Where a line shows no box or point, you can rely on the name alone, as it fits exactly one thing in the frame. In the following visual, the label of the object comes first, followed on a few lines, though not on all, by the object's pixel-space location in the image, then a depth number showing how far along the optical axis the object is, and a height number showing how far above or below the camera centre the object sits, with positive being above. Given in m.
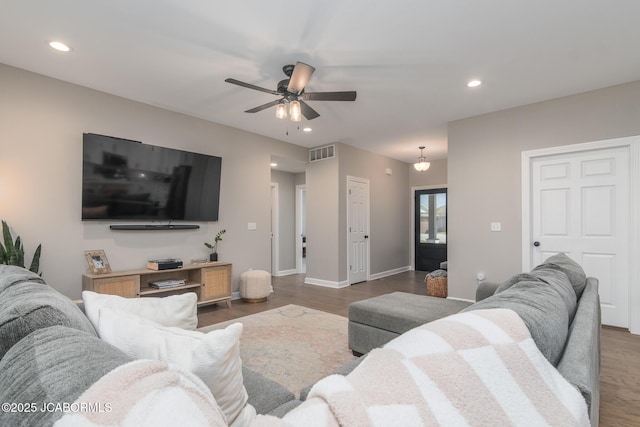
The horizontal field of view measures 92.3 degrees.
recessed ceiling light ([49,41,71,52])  2.52 +1.43
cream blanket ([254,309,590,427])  0.47 -0.29
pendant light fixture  5.84 +1.00
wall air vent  5.57 +1.21
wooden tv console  3.14 -0.75
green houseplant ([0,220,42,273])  2.67 -0.30
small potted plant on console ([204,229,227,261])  4.24 -0.40
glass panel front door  7.10 -0.24
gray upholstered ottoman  2.29 -0.75
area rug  2.34 -1.18
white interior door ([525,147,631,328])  3.30 +0.03
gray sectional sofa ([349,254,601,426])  0.80 -0.37
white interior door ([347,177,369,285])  5.80 -0.20
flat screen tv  3.28 +0.42
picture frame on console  3.22 -0.48
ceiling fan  2.59 +1.14
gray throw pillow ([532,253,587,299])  1.60 -0.29
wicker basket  4.59 -1.04
